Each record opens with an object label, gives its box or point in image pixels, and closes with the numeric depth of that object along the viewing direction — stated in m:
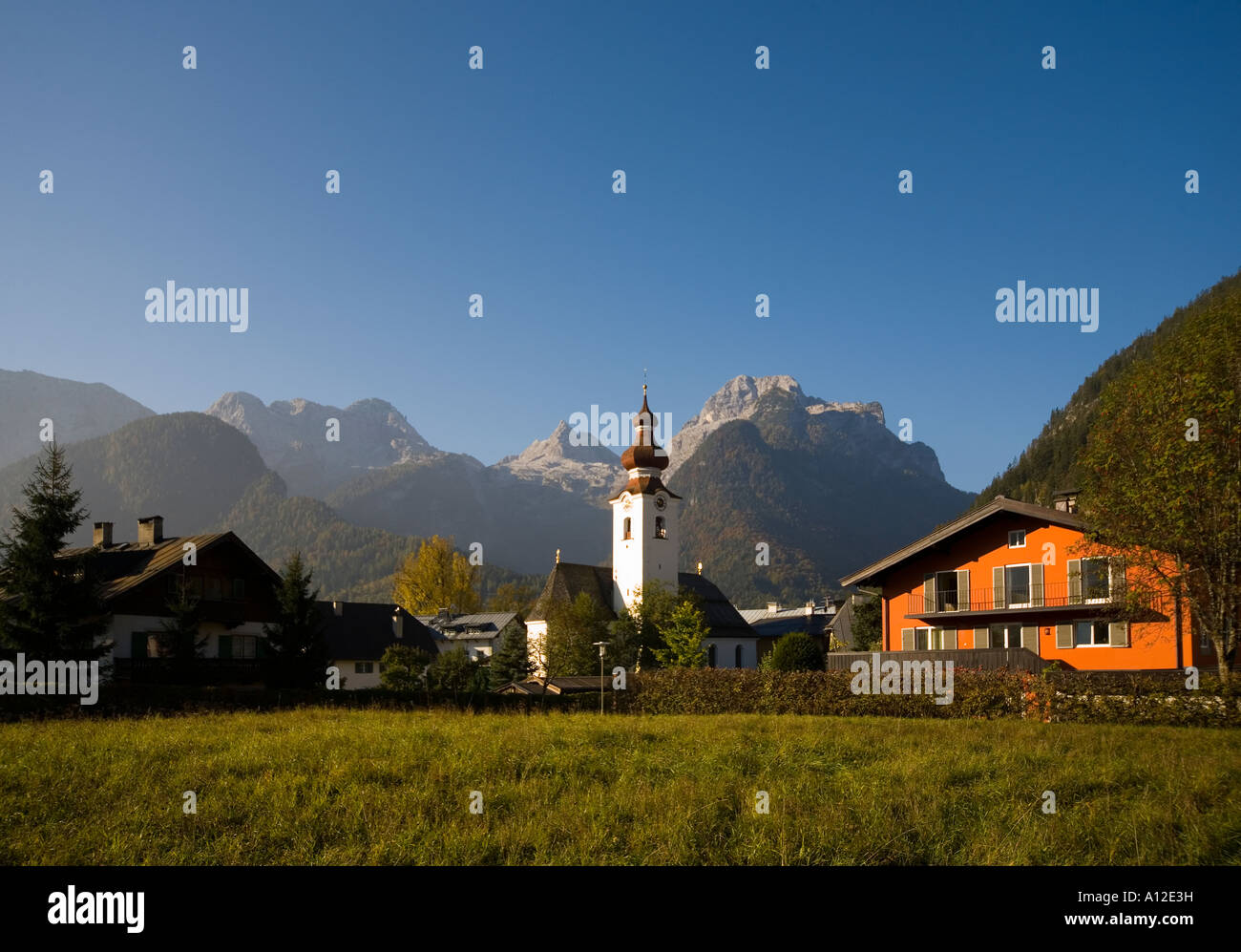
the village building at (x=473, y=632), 85.88
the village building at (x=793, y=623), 95.00
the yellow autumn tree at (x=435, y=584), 95.38
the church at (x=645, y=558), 84.38
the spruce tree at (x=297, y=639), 42.56
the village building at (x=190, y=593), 41.47
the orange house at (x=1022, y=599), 38.31
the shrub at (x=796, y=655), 54.75
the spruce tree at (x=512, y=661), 66.25
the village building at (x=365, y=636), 60.22
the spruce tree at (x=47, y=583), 33.47
